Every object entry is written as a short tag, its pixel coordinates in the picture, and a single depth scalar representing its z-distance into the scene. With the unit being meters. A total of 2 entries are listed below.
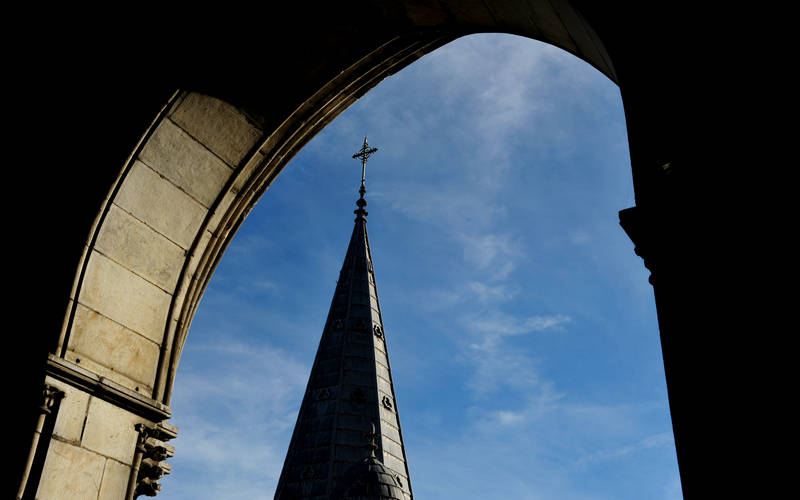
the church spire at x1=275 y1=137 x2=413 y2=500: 29.41
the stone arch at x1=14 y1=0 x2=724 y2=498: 5.89
